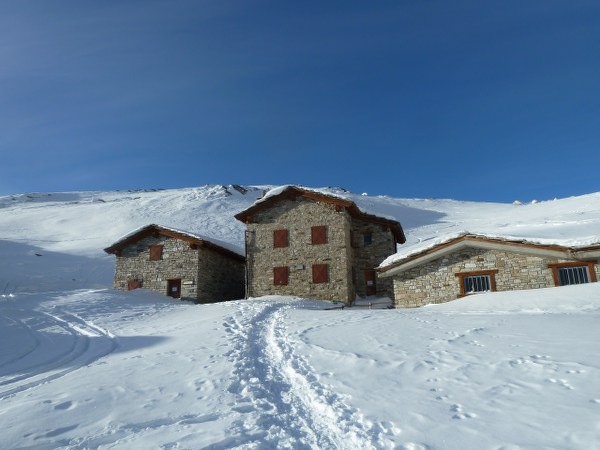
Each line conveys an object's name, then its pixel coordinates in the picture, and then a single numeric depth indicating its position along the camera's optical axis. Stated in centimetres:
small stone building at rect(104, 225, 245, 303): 2342
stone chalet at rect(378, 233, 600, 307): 1432
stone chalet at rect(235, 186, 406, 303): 2155
